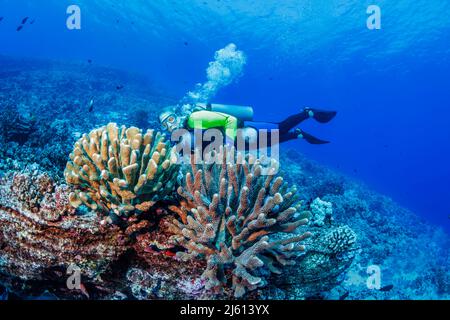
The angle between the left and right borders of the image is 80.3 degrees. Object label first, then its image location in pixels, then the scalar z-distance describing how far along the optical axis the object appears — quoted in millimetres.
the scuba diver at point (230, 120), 5852
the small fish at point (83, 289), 3438
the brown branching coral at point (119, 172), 3039
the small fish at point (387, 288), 7336
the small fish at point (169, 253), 3344
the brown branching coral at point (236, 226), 3020
